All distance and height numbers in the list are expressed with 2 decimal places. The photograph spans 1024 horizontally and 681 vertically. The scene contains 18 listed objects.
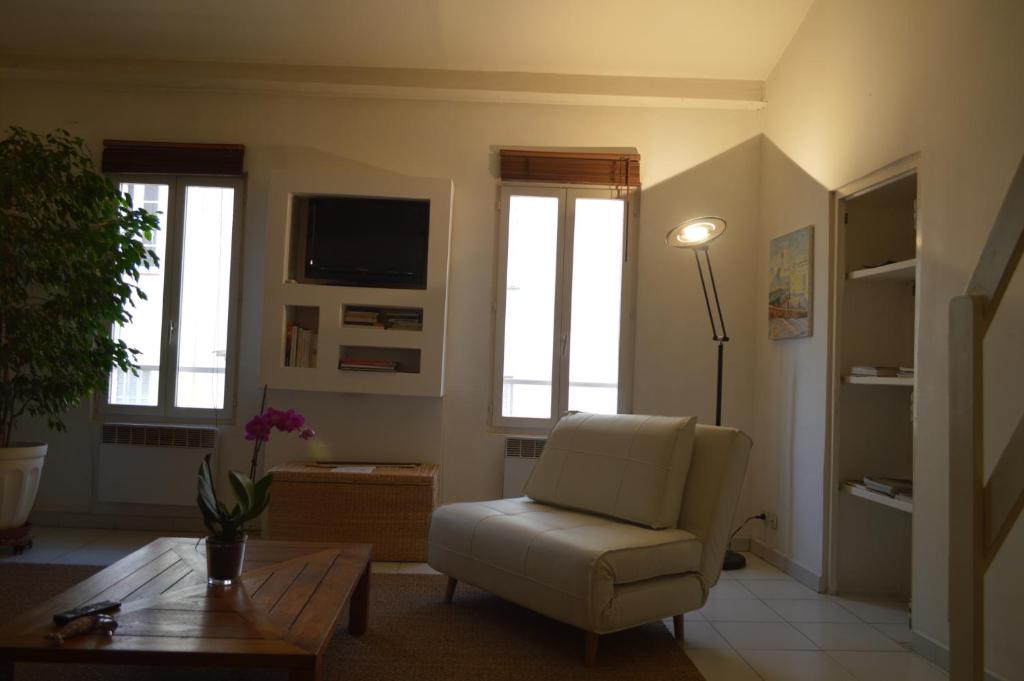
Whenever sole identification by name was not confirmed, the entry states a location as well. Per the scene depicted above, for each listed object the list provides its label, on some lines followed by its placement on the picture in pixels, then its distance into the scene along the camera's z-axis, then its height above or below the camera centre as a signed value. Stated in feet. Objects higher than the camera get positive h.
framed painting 13.14 +1.49
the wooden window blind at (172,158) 15.47 +3.69
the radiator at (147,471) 15.24 -2.39
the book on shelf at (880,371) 11.35 +0.05
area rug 8.18 -3.32
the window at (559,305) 15.61 +1.14
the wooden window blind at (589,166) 15.62 +3.88
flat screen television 15.06 +2.16
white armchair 8.67 -1.99
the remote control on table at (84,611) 6.11 -2.11
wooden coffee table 5.86 -2.24
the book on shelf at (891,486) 10.84 -1.55
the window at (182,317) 15.64 +0.61
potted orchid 7.39 -1.60
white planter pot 12.90 -2.29
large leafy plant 12.83 +1.16
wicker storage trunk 13.32 -2.60
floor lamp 13.14 +2.17
